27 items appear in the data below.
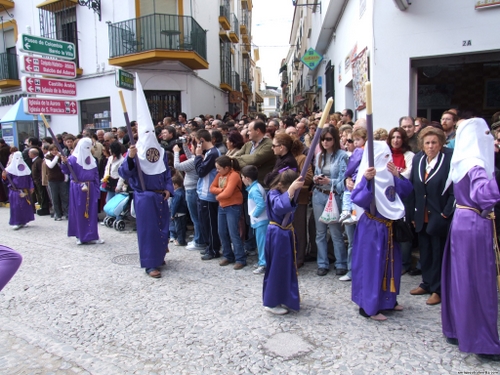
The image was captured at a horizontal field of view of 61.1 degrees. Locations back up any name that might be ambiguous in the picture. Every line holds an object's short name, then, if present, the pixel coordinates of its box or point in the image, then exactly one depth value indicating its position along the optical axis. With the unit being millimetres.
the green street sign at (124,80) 11281
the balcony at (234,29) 24506
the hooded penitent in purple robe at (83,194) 7133
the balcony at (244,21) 30469
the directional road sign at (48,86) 8648
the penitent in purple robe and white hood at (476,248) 3086
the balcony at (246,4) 32778
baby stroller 8117
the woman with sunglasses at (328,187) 5156
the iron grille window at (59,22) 16094
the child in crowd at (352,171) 4461
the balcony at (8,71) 18438
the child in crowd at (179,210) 6969
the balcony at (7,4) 17641
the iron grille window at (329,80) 13719
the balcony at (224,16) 21233
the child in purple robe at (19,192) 8664
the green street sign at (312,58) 15055
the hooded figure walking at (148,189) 5422
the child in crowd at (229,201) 5594
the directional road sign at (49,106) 8719
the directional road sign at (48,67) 8680
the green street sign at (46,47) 8510
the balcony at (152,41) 14539
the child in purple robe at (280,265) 4047
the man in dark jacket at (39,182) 10180
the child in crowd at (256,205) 5164
